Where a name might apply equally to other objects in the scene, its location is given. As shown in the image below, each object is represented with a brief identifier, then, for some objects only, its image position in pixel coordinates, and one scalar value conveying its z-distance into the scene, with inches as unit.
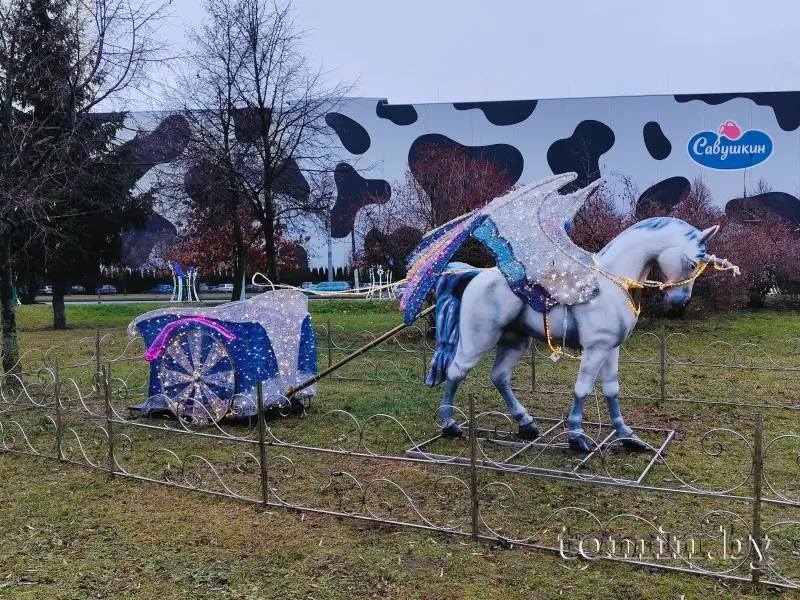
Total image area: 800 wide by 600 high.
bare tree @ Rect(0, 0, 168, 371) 318.0
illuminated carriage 257.9
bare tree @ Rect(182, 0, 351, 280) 549.6
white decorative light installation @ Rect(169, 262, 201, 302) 1030.9
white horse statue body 204.2
